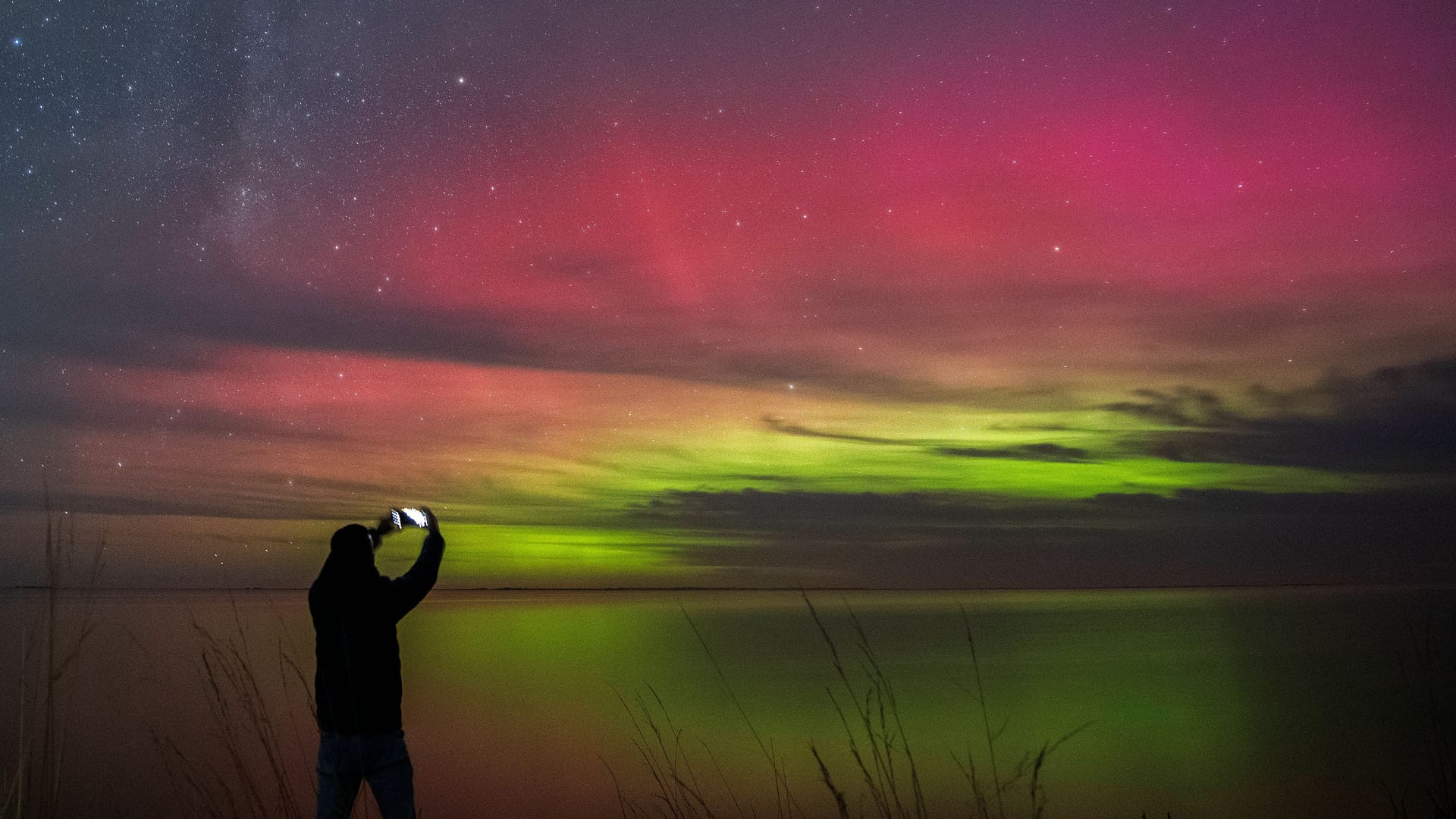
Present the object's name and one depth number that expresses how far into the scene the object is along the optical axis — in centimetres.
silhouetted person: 429
